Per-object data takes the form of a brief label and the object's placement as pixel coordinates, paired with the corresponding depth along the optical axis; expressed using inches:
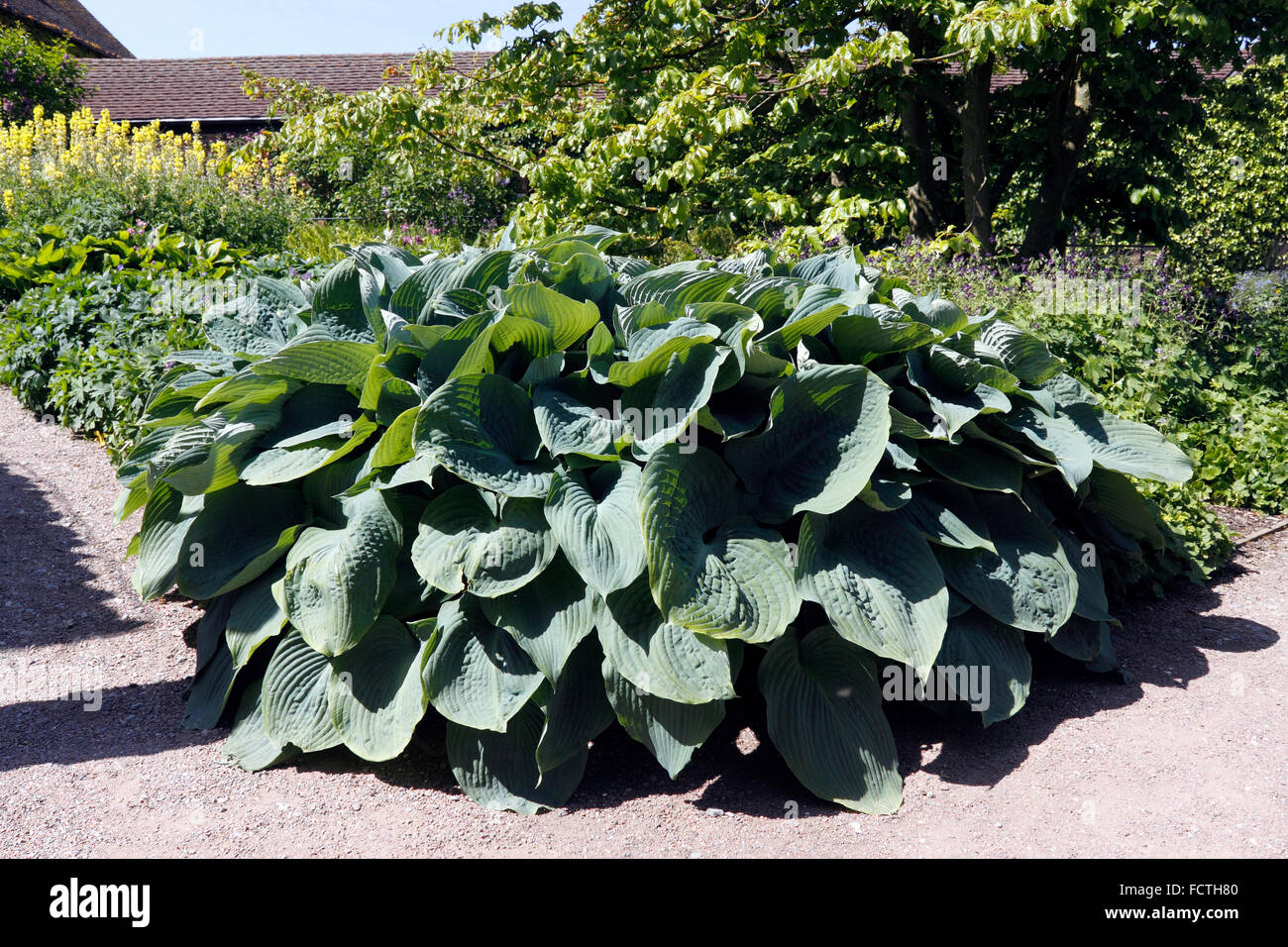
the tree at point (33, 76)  675.4
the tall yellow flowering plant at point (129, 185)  383.9
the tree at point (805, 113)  302.5
